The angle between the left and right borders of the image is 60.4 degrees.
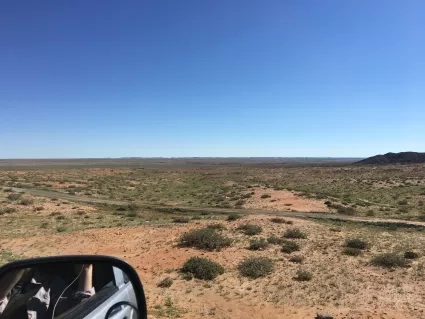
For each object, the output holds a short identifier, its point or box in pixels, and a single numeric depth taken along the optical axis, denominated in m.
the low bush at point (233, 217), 26.85
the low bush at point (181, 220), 26.87
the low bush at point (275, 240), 19.03
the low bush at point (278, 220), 25.11
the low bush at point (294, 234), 20.44
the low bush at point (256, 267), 14.21
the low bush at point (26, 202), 35.03
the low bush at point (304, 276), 13.59
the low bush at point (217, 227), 22.37
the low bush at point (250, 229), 21.07
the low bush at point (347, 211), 33.75
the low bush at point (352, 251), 16.93
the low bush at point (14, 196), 37.28
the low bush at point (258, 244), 18.03
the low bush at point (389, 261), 15.12
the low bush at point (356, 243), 18.16
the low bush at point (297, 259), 15.86
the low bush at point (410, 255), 16.40
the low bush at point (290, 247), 17.56
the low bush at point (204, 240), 18.02
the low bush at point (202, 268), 14.02
